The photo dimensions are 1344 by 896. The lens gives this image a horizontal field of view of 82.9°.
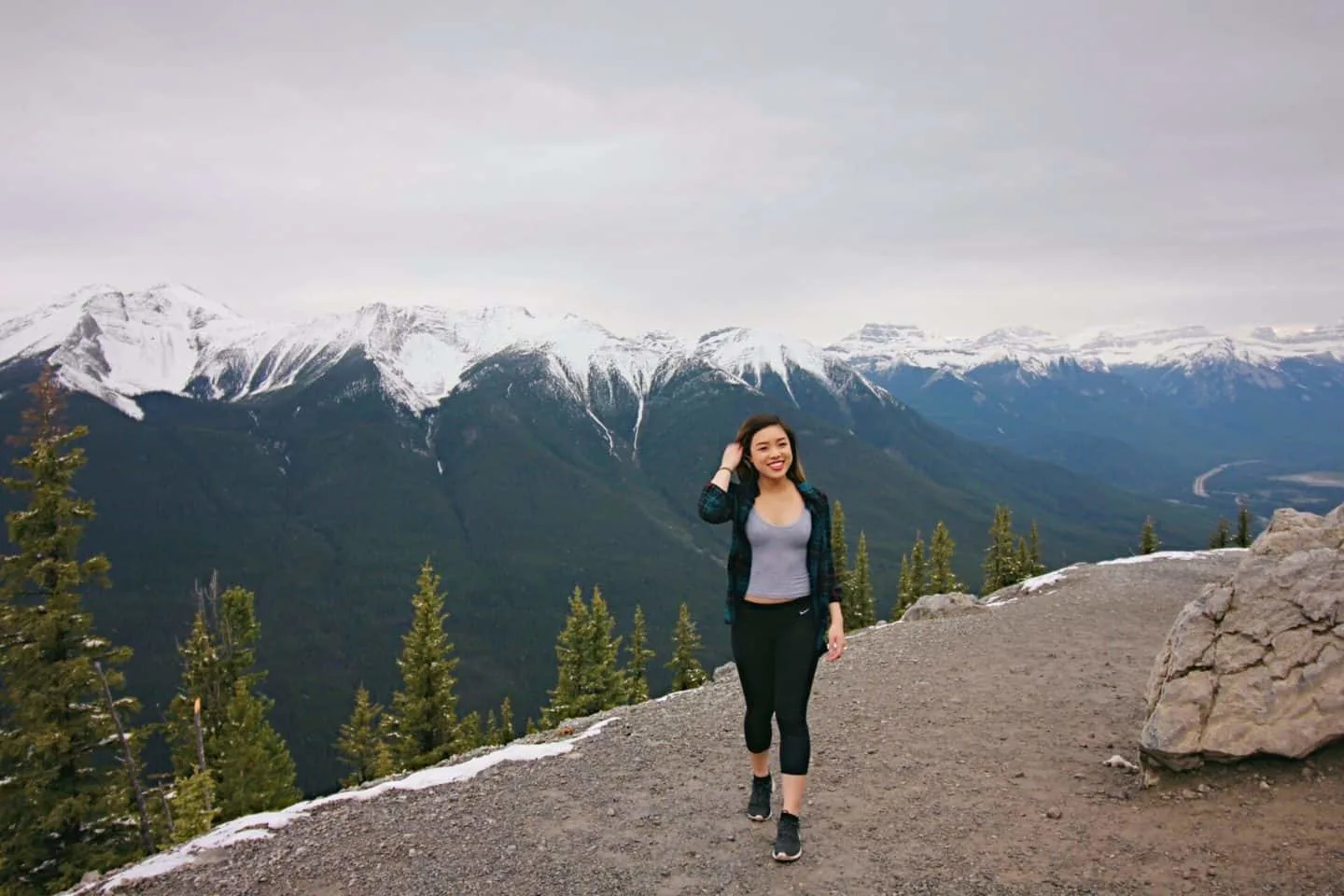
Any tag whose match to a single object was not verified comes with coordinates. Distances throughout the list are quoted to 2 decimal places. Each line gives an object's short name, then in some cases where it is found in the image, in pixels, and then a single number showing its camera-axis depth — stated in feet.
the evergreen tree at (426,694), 110.42
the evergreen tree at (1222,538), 215.72
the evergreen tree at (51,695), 58.90
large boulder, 26.23
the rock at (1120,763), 30.00
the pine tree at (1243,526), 206.96
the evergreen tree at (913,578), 202.28
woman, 22.67
